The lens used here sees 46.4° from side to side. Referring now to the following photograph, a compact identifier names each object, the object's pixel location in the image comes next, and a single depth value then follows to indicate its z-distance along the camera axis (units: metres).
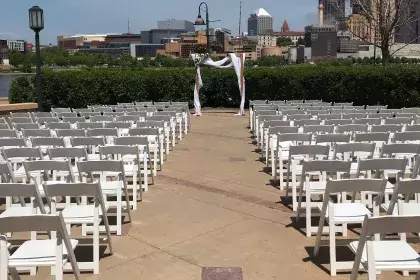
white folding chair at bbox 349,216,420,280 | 3.25
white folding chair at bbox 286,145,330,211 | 6.45
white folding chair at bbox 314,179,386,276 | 4.46
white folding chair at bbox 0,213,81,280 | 3.51
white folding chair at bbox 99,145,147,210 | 6.78
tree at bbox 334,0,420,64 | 24.36
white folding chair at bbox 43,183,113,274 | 4.53
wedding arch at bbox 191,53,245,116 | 19.41
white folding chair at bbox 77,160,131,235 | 5.62
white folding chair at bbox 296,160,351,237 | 5.43
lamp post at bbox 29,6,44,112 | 15.54
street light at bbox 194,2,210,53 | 27.97
